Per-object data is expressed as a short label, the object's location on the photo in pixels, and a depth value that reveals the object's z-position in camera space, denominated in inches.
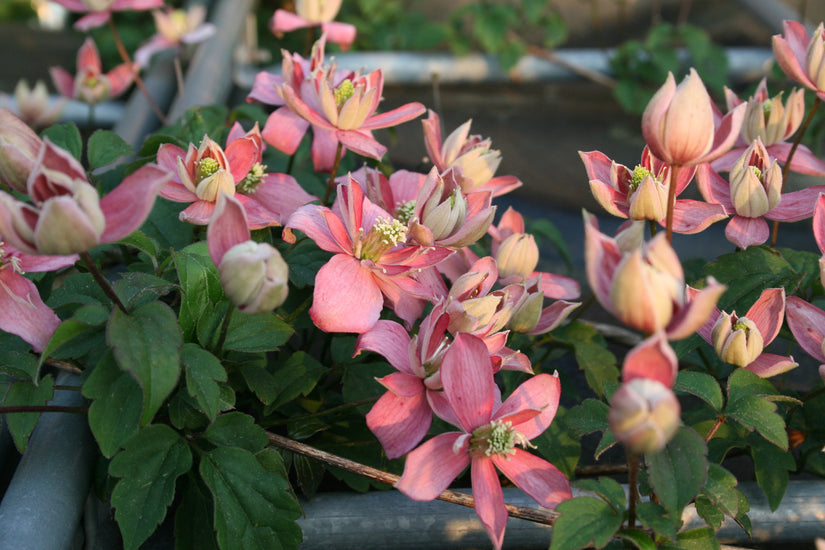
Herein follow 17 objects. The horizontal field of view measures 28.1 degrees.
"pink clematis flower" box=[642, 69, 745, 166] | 19.0
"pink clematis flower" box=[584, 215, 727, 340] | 17.0
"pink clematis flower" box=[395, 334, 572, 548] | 19.5
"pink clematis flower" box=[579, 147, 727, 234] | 20.9
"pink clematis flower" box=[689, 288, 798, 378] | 20.5
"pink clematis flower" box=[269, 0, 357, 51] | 26.5
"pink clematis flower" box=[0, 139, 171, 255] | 17.7
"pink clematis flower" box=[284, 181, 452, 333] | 20.4
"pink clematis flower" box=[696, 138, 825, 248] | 21.7
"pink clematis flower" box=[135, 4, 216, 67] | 31.6
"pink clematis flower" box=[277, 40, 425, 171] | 22.2
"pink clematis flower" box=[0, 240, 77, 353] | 20.0
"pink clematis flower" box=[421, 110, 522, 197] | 22.5
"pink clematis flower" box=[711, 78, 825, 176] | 23.2
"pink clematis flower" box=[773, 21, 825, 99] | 22.3
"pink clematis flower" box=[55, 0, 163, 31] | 29.0
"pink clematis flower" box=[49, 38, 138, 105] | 31.4
